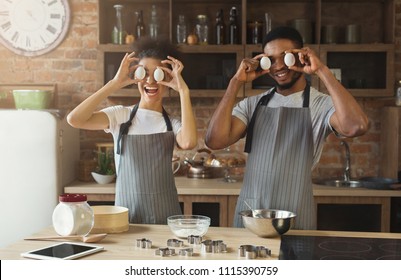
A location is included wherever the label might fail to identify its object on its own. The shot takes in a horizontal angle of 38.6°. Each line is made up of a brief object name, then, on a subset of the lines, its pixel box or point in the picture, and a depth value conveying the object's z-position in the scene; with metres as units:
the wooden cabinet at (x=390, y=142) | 3.48
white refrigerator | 3.36
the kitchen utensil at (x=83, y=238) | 1.70
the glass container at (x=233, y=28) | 3.62
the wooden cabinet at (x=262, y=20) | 3.66
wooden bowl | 1.84
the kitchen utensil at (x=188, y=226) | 1.77
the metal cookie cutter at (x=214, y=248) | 1.60
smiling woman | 2.18
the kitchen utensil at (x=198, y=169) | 3.65
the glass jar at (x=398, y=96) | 3.58
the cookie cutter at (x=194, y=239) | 1.70
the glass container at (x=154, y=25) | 3.68
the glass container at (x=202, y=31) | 3.64
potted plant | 3.48
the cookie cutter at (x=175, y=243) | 1.66
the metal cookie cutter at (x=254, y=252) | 1.53
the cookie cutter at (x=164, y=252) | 1.57
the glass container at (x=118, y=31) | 3.64
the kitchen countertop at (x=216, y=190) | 3.22
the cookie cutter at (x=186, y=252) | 1.56
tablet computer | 1.53
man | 2.15
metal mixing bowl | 1.75
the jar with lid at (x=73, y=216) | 1.74
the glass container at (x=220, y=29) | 3.63
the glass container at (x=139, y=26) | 3.69
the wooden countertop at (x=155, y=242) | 1.57
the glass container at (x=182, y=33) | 3.66
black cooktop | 1.60
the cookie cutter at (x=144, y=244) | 1.65
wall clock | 3.79
